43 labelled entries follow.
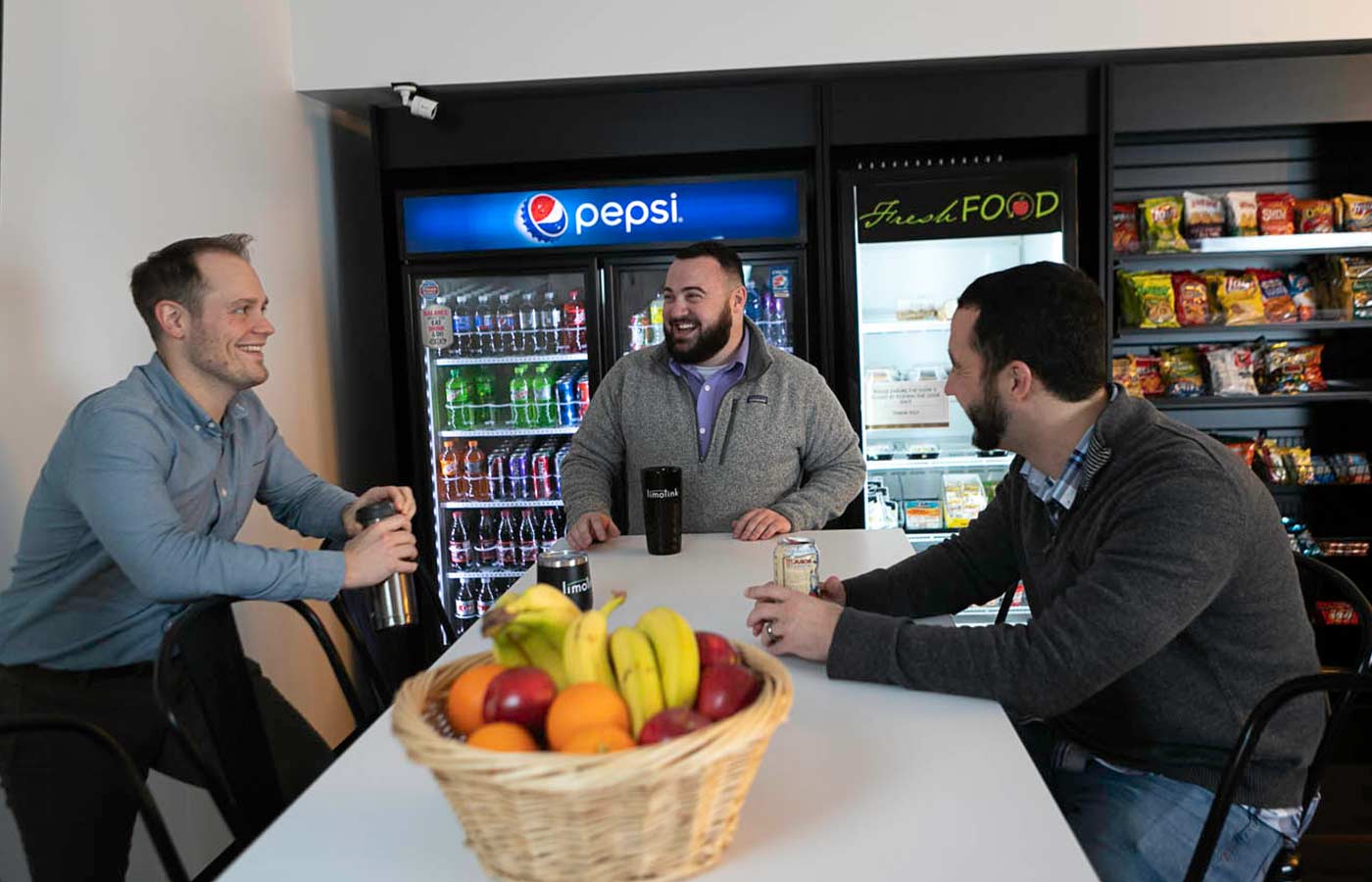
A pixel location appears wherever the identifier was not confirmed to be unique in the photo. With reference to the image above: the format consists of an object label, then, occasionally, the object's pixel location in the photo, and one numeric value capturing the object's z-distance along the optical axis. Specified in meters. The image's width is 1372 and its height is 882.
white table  1.12
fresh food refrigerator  4.04
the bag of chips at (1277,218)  4.18
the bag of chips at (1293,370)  4.23
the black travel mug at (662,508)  2.52
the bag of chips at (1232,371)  4.23
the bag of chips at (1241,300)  4.22
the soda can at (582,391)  4.43
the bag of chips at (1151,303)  4.19
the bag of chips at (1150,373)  4.34
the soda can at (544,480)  4.45
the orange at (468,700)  1.11
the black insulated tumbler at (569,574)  1.94
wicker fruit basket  0.96
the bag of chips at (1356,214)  4.12
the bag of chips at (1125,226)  4.29
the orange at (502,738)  1.04
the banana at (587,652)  1.11
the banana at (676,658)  1.13
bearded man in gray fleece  3.15
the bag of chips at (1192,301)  4.23
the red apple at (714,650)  1.21
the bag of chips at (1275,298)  4.24
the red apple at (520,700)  1.09
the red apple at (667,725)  1.04
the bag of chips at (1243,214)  4.20
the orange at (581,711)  1.03
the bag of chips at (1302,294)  4.26
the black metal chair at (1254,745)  1.51
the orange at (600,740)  1.00
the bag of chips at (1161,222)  4.20
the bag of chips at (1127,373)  4.32
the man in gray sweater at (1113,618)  1.56
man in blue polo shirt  2.08
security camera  4.13
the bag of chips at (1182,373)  4.27
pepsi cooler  4.18
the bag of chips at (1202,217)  4.21
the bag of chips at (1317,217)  4.15
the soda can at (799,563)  2.02
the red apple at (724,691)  1.12
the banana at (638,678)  1.10
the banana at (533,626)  1.14
